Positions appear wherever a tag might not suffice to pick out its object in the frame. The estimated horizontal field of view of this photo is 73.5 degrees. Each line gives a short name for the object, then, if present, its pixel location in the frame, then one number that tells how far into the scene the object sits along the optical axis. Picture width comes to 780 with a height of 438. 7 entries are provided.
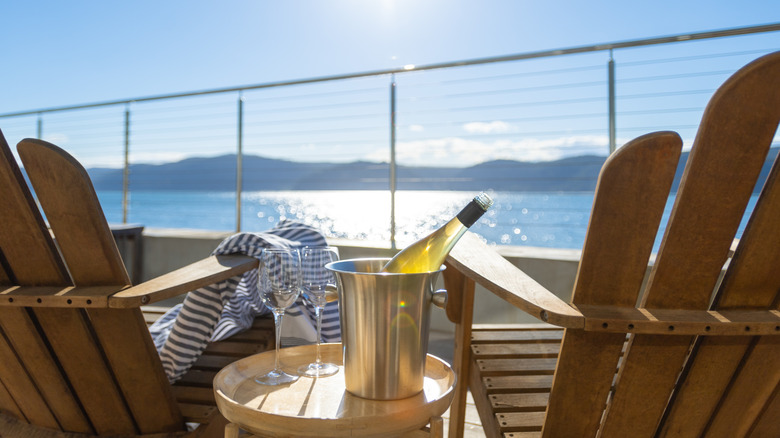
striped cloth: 1.29
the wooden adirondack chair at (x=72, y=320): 0.89
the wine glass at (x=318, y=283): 0.93
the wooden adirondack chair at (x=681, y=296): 0.70
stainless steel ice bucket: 0.75
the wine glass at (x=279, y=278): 0.92
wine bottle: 0.93
